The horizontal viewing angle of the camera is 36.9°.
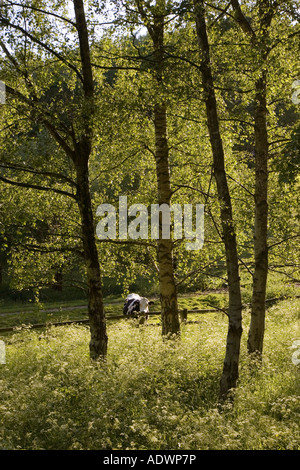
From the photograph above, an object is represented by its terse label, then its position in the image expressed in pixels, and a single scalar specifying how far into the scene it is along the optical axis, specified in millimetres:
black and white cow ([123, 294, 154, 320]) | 25125
